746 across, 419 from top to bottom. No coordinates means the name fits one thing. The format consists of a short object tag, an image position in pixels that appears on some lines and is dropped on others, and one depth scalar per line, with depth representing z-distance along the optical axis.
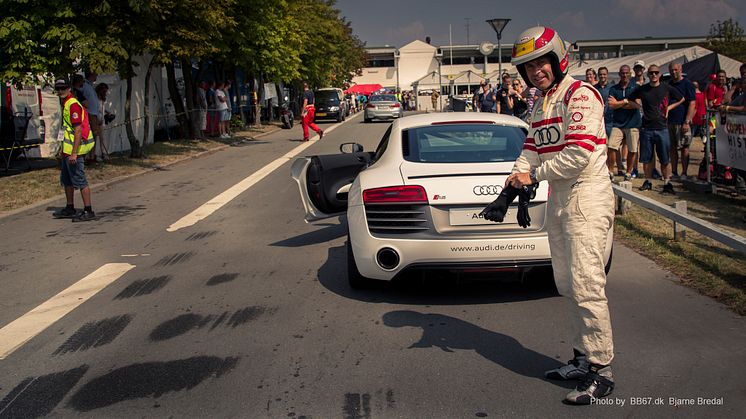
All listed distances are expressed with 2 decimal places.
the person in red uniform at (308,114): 25.92
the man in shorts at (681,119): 11.89
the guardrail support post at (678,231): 7.80
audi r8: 5.36
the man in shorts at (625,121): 12.31
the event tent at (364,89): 80.06
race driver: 3.84
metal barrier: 5.97
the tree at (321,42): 41.66
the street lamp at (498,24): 24.47
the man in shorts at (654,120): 11.39
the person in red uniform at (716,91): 14.88
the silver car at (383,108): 41.03
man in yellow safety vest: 9.91
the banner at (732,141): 9.62
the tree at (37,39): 14.41
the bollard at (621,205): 9.51
